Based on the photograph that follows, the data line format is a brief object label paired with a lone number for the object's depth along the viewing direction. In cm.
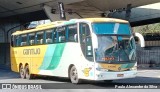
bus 1570
